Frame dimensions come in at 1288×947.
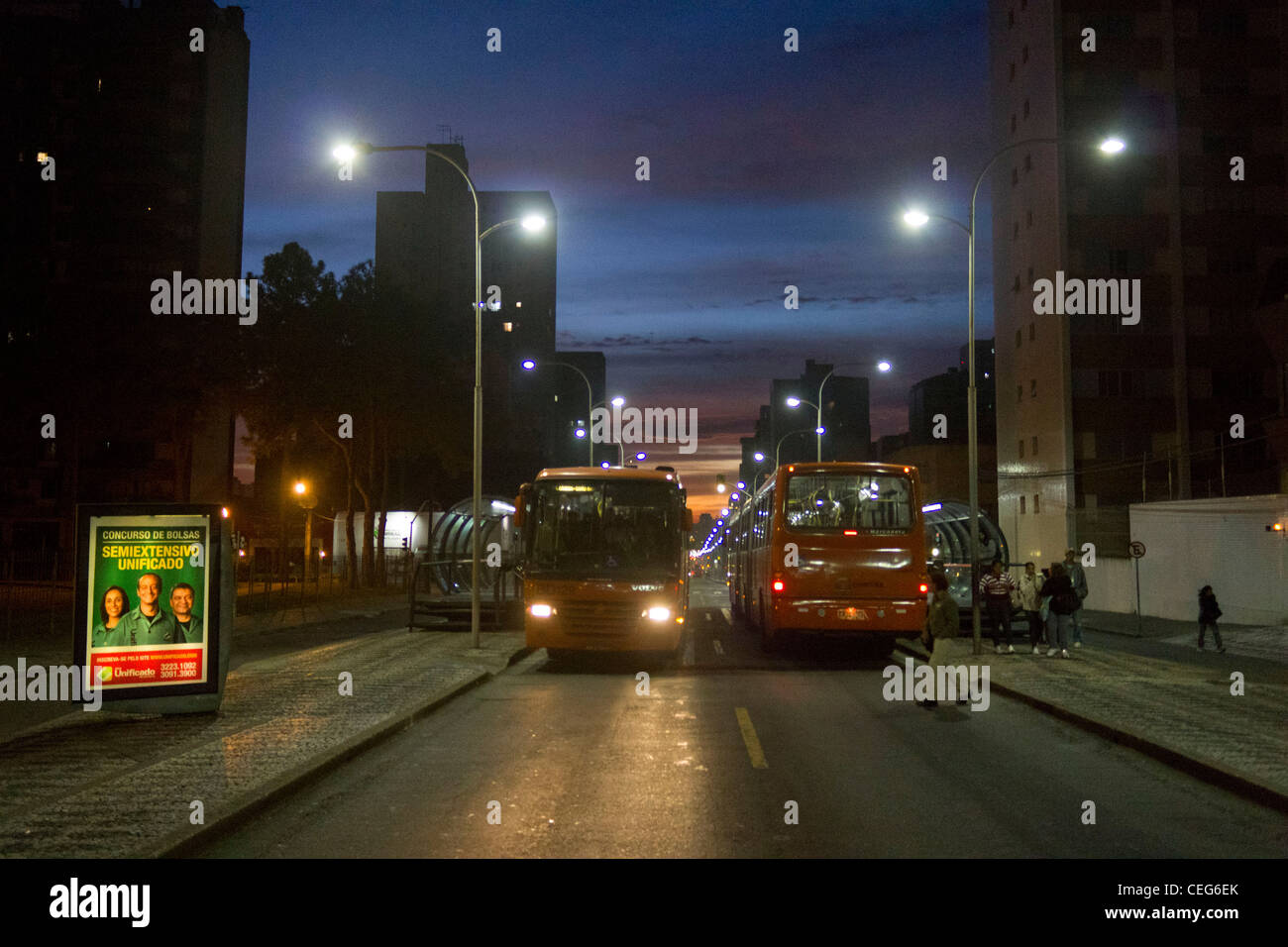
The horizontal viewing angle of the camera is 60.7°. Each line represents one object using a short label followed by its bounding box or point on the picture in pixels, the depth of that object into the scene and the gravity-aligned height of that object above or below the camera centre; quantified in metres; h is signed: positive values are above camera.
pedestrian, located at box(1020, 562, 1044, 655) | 20.91 -1.31
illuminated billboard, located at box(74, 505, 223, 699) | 11.34 -0.63
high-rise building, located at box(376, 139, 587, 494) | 49.49 +28.08
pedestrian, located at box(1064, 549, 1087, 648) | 20.59 -0.74
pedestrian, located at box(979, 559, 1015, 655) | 20.20 -1.08
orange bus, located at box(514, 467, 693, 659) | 17.64 -0.34
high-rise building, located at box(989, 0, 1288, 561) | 48.56 +14.26
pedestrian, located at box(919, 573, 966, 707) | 14.40 -1.14
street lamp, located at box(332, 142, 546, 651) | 19.58 +3.22
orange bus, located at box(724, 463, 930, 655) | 19.00 -0.24
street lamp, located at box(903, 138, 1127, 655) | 19.92 +2.57
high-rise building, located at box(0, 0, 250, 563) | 60.72 +20.77
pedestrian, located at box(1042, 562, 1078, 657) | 18.89 -1.15
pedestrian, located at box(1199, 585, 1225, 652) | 22.09 -1.48
